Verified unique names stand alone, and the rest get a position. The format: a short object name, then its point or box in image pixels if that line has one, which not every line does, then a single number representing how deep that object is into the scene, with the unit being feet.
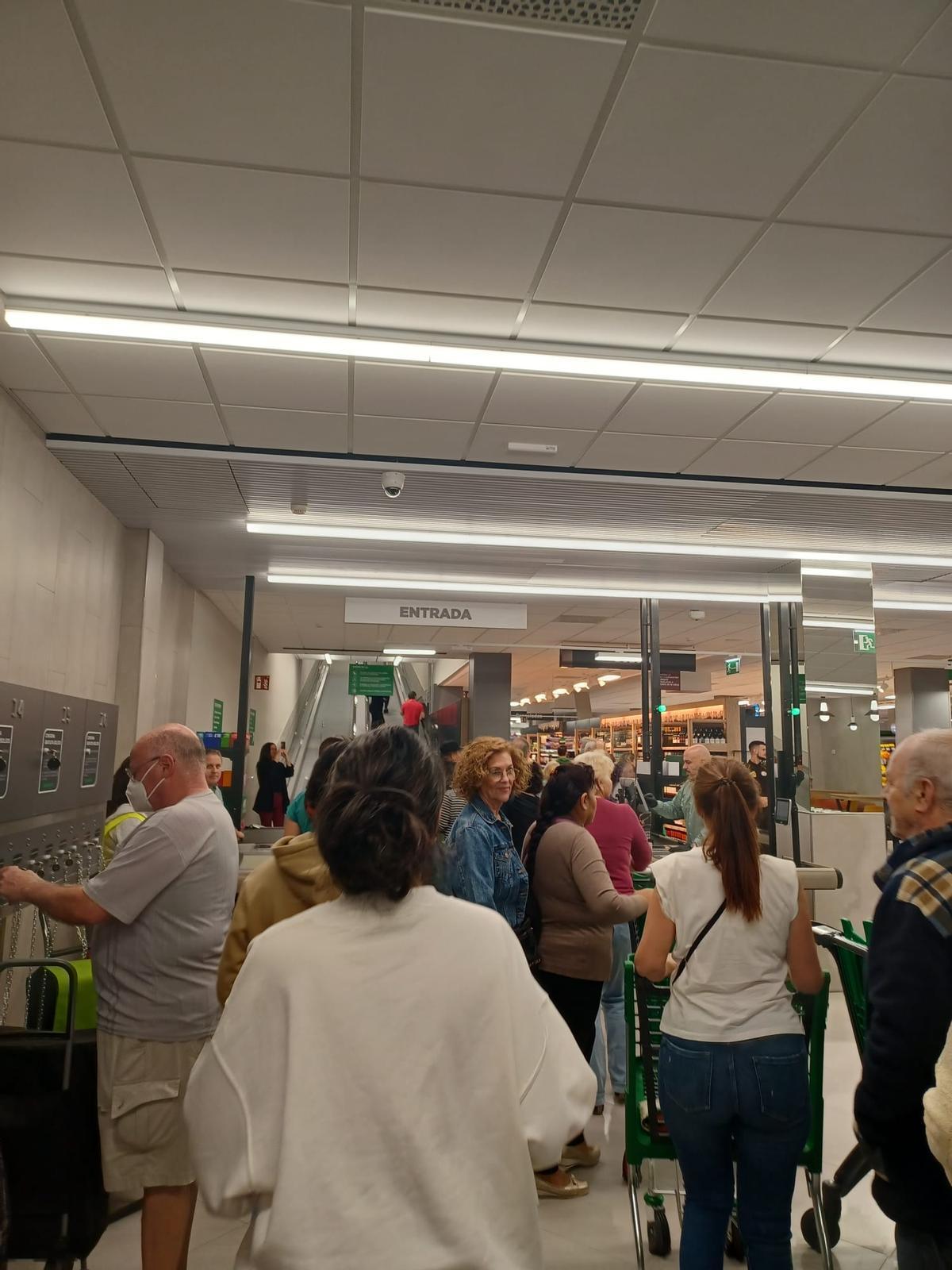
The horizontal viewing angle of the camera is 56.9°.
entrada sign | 28.73
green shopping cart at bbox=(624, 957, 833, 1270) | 8.50
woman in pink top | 14.12
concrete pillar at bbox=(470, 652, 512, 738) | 48.75
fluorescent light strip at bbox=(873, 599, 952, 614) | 34.83
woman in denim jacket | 10.56
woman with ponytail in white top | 7.22
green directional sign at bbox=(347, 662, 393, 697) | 44.78
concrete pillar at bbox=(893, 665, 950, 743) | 56.34
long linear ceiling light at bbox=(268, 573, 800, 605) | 30.22
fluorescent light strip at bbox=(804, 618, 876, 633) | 26.20
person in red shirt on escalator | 39.68
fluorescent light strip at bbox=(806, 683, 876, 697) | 25.86
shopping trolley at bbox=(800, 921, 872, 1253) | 9.98
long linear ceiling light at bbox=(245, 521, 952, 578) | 24.32
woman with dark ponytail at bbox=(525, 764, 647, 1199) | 10.98
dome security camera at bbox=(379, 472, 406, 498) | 19.15
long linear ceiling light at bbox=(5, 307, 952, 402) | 12.80
